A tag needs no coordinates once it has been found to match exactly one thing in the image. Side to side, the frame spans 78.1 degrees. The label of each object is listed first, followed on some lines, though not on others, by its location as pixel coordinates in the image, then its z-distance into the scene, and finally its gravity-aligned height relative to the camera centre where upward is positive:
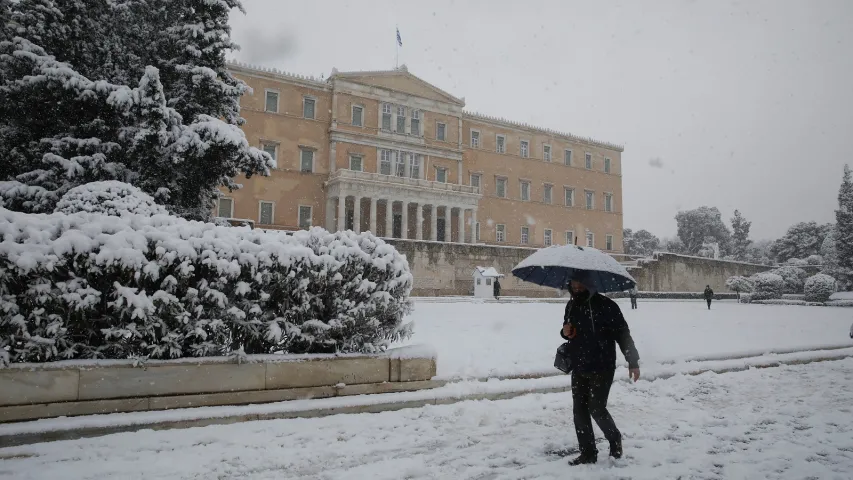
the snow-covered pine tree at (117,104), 10.79 +3.75
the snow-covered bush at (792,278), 34.97 +1.11
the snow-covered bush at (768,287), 33.25 +0.43
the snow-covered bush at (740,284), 37.69 +0.66
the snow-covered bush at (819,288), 31.31 +0.41
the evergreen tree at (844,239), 41.75 +4.54
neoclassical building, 36.75 +9.71
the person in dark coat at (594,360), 4.06 -0.54
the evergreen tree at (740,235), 81.19 +9.04
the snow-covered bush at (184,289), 4.59 -0.07
